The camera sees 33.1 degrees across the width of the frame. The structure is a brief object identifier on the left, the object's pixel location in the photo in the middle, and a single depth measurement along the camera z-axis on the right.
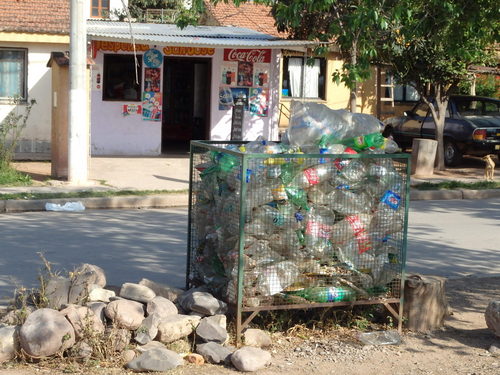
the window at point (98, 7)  33.91
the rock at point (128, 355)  5.89
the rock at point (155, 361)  5.77
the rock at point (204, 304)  6.36
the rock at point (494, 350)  6.53
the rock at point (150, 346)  6.01
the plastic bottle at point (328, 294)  6.57
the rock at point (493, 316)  6.71
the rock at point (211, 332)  6.19
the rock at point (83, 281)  6.30
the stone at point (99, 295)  6.42
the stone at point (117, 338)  5.93
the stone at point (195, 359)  6.00
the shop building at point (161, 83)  19.72
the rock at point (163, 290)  6.79
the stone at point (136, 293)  6.45
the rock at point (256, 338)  6.36
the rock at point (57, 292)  6.20
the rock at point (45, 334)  5.73
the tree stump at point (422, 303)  6.96
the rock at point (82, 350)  5.83
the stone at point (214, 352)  6.04
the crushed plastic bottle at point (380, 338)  6.61
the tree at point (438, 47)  8.34
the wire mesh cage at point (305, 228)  6.38
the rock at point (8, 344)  5.79
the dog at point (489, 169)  17.55
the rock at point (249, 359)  5.89
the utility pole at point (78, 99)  14.67
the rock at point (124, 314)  6.05
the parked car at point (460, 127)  19.98
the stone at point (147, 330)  6.08
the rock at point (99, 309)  6.09
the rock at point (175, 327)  6.16
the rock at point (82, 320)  5.89
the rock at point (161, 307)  6.28
